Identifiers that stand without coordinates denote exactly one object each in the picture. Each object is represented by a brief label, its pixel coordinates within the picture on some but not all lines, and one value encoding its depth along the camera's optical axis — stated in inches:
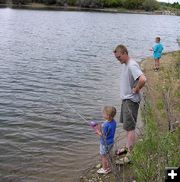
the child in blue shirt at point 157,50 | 475.7
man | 184.7
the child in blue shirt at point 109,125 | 183.8
